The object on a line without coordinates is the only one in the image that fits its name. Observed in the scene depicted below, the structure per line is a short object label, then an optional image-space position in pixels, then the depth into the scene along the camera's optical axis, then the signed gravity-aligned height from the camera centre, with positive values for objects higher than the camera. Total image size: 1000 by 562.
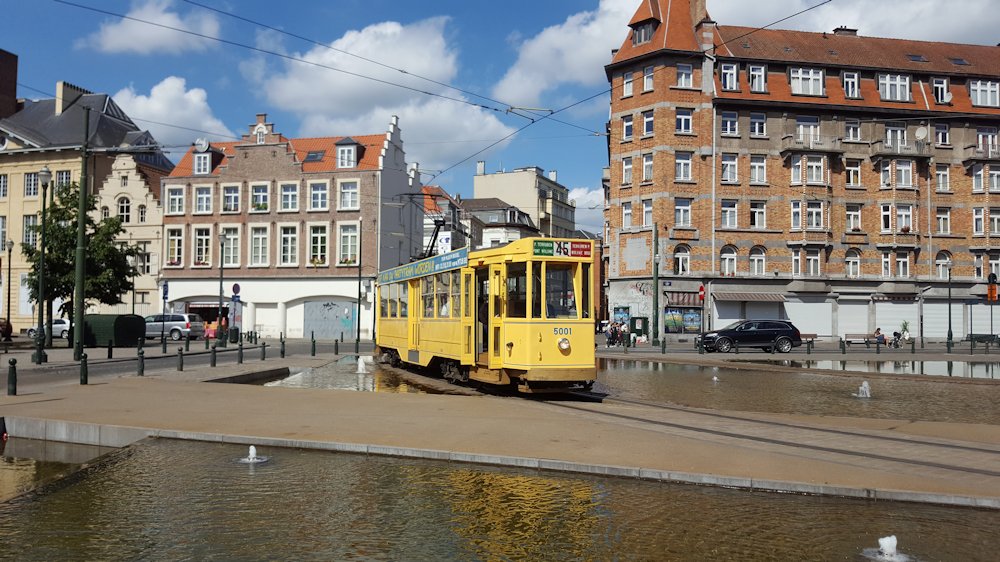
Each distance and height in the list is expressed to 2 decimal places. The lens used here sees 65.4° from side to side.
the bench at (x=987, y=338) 41.00 -1.56
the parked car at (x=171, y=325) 45.38 -1.03
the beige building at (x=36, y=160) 57.47 +11.07
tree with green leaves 37.94 +2.49
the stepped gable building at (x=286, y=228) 51.50 +5.43
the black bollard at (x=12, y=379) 14.61 -1.35
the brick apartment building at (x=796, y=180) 47.19 +8.01
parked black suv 37.47 -1.29
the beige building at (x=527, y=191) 93.62 +14.27
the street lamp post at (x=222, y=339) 37.38 -1.47
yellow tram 14.70 -0.11
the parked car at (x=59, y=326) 48.42 -1.18
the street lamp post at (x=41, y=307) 24.72 +0.01
